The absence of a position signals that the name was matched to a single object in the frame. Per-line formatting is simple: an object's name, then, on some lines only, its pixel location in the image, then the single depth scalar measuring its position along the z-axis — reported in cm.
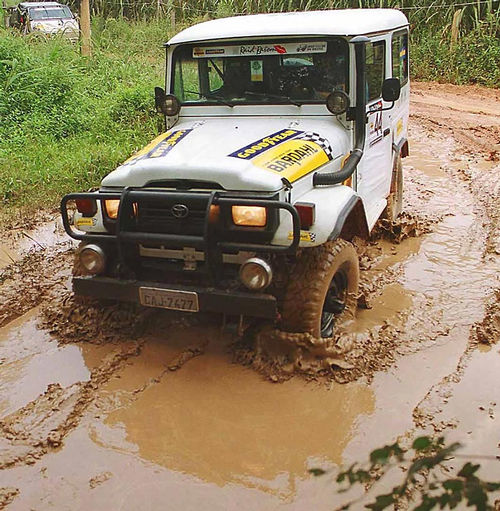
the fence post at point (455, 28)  1452
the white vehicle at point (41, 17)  1696
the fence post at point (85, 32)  1166
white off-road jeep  362
